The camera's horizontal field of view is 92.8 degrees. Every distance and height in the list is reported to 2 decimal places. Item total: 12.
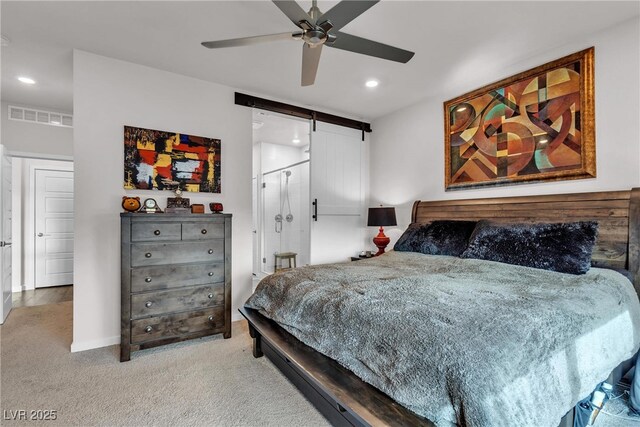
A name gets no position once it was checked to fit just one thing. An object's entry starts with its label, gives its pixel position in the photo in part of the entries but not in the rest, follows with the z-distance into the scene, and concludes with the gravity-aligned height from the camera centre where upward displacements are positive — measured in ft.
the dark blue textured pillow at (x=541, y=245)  6.81 -0.74
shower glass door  17.03 +0.18
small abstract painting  9.46 +1.78
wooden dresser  8.18 -1.82
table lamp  12.72 -0.21
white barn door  13.80 +1.04
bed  3.84 -1.92
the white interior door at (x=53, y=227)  15.88 -0.65
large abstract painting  8.20 +2.70
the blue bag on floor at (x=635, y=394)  5.80 -3.47
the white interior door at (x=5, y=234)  10.68 -0.68
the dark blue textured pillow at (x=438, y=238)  9.41 -0.76
